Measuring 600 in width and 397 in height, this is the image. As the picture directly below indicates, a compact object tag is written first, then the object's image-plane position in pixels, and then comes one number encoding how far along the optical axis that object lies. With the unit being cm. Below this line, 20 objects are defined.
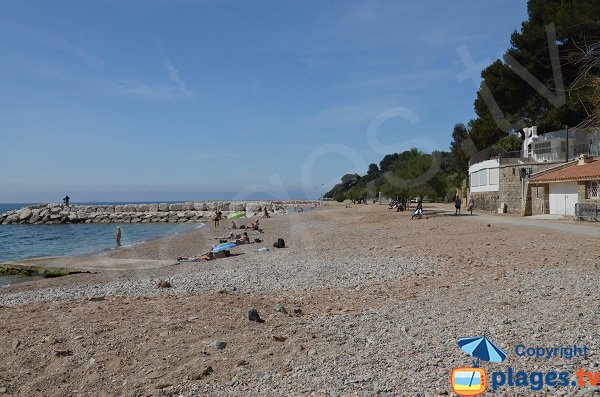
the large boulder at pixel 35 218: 6947
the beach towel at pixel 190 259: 1791
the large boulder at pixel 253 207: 7966
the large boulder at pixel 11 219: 7006
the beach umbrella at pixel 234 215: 5700
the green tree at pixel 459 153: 6088
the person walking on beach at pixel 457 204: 3294
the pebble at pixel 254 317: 752
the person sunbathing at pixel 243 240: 2363
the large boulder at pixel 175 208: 8025
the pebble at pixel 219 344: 628
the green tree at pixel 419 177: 3672
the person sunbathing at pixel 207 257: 1800
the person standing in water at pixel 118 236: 2818
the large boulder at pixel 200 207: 8188
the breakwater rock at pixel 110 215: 6856
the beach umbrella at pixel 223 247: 1946
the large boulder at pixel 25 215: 7050
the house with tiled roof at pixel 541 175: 2609
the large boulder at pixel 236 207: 8176
